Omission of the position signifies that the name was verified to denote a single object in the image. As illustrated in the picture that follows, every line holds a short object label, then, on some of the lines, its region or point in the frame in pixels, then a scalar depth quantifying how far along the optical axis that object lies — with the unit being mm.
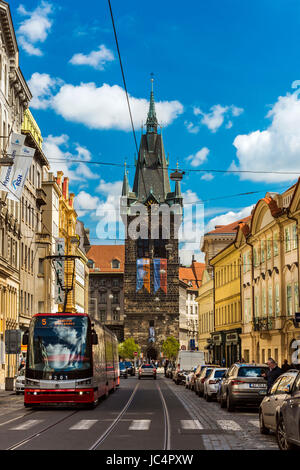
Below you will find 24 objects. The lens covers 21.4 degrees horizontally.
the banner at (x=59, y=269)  73188
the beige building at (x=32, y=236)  59750
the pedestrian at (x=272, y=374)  21989
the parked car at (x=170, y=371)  76156
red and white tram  24922
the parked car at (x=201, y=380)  35369
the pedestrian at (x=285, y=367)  32500
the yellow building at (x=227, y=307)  64250
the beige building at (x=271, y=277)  44625
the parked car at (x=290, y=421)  12304
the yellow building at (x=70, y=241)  83662
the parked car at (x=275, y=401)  14672
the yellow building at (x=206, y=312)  83250
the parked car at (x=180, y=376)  55681
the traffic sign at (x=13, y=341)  37844
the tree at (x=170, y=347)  126938
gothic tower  134250
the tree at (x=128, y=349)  124056
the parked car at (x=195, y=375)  40188
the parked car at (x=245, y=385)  23828
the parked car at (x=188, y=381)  47006
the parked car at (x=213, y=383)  31781
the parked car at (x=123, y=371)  77862
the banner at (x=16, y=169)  42188
